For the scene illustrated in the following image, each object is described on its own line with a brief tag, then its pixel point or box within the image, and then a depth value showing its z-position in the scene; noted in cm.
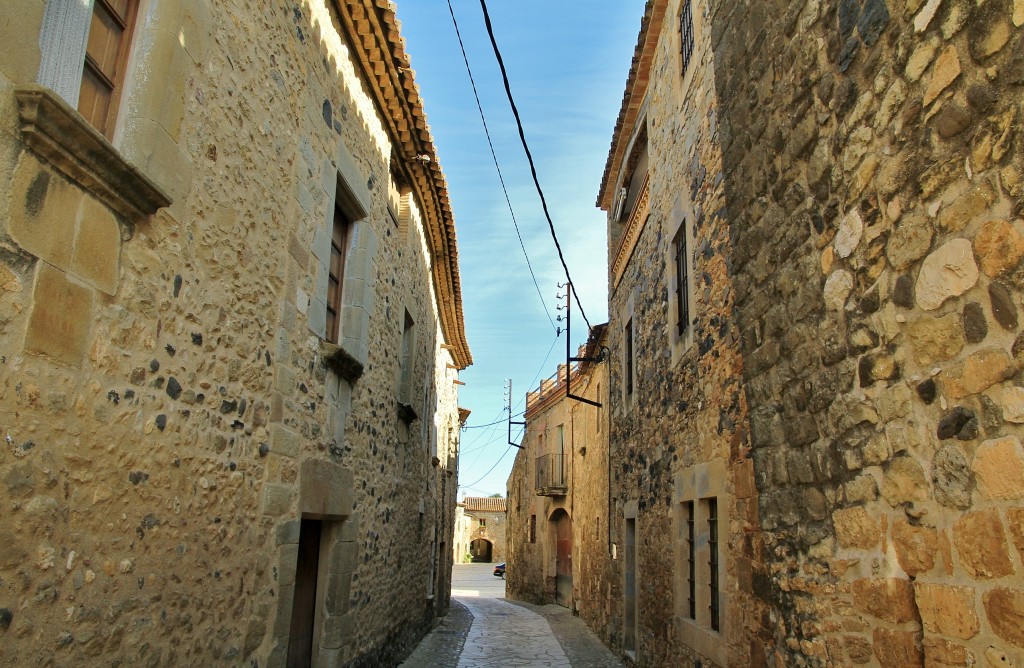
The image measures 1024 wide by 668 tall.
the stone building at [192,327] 245
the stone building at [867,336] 204
